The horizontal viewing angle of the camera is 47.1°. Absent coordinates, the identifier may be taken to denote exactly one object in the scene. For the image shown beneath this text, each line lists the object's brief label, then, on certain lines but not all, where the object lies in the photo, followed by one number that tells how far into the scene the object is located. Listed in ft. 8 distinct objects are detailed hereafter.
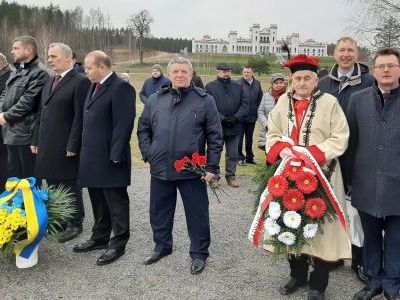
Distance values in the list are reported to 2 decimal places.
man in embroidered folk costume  12.26
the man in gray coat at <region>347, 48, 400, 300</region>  12.12
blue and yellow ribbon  14.61
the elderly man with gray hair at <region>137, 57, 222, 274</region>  14.67
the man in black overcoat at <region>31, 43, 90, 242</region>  16.78
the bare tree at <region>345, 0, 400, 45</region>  49.47
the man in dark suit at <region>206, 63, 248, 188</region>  27.07
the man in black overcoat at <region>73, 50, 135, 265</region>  15.38
